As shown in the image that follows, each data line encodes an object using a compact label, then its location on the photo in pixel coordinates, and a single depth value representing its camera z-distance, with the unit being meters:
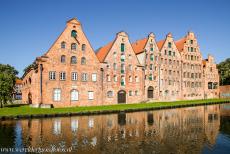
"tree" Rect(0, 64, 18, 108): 44.16
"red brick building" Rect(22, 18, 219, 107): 46.53
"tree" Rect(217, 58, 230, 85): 93.30
